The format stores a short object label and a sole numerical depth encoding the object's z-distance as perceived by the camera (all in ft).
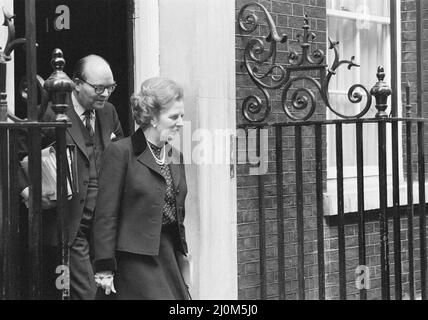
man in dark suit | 17.80
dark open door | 22.58
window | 26.89
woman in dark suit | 16.42
